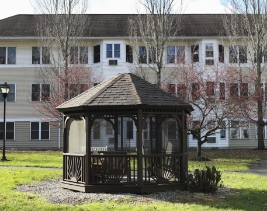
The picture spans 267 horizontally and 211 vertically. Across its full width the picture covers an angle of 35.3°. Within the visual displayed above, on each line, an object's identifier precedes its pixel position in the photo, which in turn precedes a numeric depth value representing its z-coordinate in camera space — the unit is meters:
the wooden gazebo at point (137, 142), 12.51
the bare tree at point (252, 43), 30.31
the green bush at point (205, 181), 12.60
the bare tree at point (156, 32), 30.38
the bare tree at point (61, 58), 30.56
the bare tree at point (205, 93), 23.84
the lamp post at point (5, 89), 23.25
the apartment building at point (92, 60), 33.44
